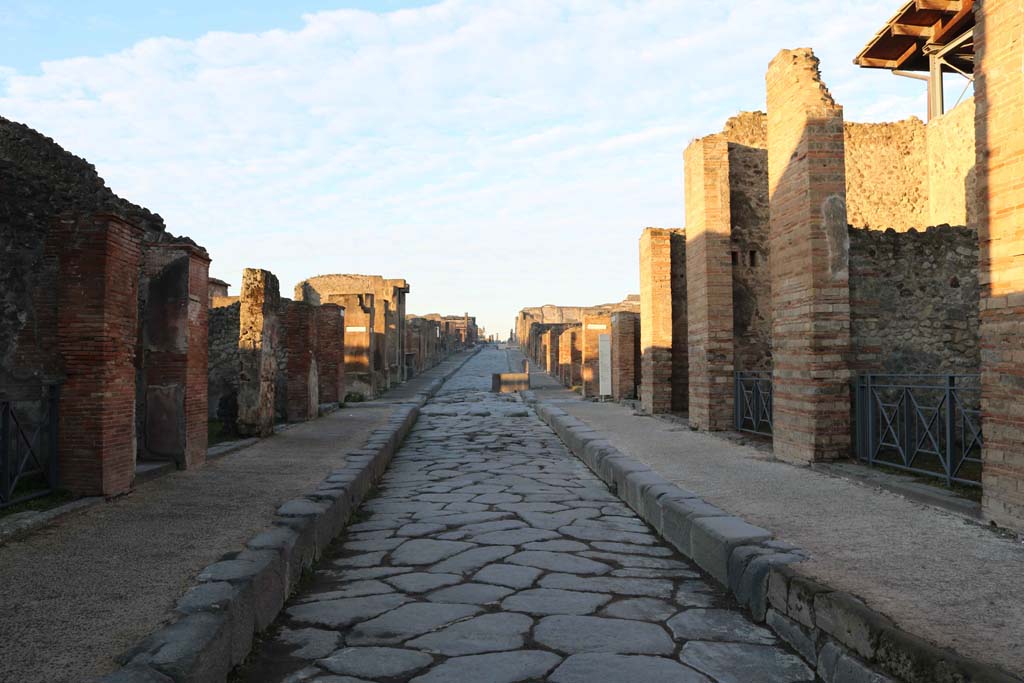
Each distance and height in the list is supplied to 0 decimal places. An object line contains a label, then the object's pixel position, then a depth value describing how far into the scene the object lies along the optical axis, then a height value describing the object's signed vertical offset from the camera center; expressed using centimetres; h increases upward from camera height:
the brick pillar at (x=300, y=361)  1183 -5
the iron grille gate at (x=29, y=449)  474 -61
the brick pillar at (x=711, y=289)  970 +83
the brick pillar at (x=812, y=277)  671 +67
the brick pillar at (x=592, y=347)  1730 +16
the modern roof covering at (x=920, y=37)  1502 +669
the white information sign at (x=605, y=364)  1625 -22
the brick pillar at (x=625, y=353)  1567 +1
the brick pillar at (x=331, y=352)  1454 +11
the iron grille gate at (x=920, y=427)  525 -66
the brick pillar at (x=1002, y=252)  419 +55
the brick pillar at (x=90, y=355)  529 +4
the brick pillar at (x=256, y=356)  958 +3
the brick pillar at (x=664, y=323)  1242 +51
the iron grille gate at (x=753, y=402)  880 -61
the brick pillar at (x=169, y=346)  694 +12
